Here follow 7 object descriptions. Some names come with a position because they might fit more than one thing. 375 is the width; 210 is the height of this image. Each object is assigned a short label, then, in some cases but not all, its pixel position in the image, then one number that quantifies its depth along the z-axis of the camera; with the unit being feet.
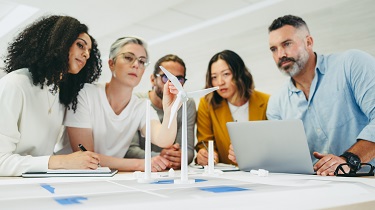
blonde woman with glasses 6.08
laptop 4.50
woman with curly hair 4.75
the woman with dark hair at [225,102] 8.19
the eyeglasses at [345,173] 4.37
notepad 4.34
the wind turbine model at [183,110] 3.61
